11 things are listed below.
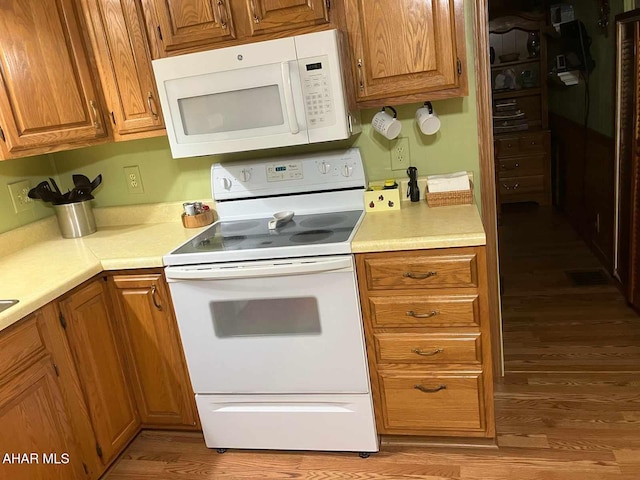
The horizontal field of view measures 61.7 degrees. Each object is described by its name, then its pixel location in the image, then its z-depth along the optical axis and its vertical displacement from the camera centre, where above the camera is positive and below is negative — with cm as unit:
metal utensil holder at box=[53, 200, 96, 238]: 257 -36
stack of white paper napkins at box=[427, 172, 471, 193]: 224 -39
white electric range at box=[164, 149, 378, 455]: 195 -79
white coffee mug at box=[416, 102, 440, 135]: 221 -12
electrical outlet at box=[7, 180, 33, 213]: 251 -21
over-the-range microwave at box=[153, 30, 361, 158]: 197 +8
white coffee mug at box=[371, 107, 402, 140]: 222 -11
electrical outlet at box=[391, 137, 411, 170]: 237 -25
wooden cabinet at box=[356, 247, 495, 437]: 188 -88
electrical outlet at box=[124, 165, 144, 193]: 269 -22
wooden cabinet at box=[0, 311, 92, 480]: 167 -84
